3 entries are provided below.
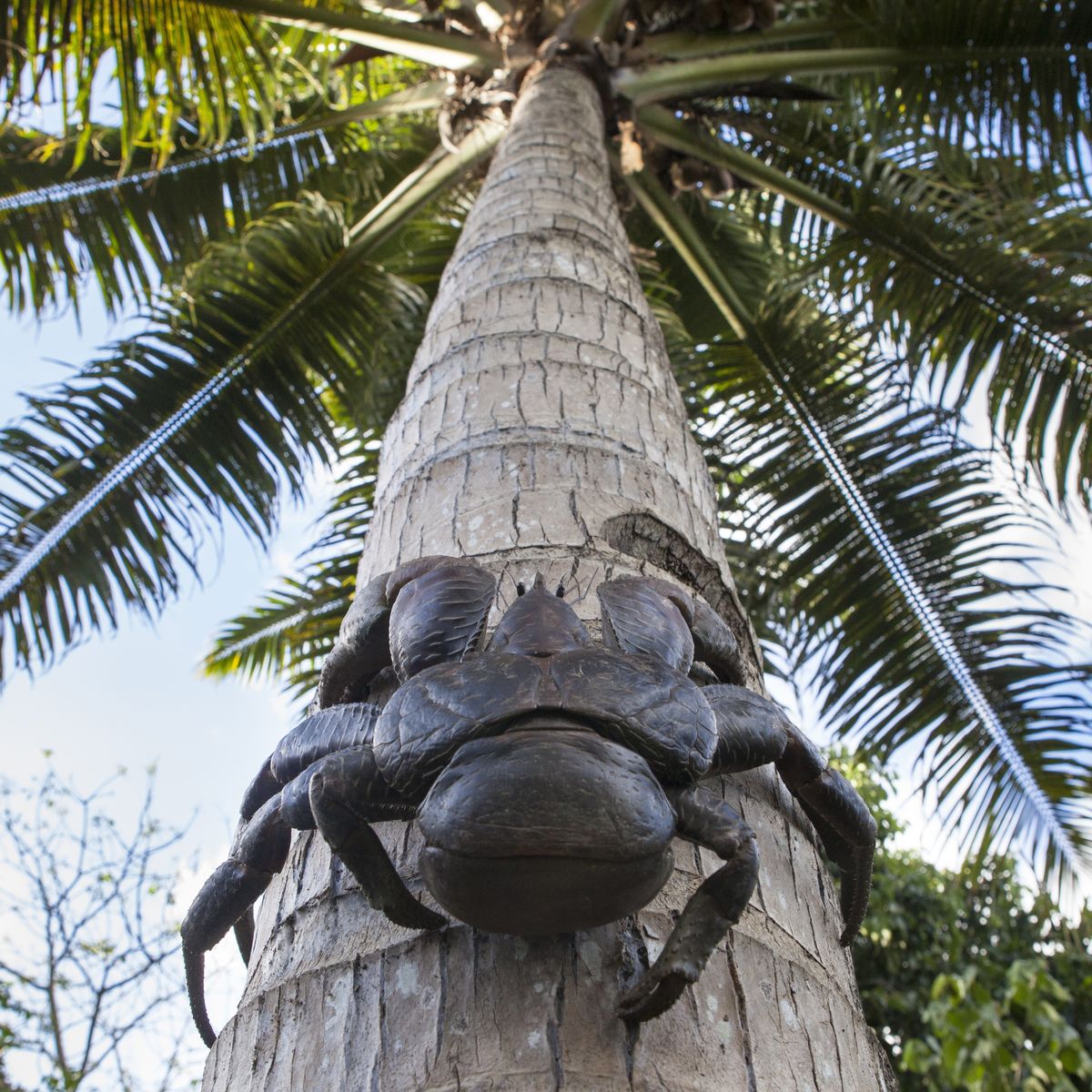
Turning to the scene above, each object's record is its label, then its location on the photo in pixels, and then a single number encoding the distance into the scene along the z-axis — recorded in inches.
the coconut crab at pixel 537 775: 36.4
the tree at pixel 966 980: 186.7
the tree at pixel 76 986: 249.3
